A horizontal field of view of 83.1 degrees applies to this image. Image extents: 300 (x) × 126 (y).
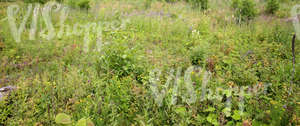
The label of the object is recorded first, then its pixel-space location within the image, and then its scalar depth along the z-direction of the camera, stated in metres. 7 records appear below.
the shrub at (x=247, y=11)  6.89
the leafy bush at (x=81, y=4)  8.66
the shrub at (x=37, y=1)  7.21
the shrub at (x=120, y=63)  3.38
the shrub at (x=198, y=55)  3.82
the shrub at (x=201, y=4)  8.30
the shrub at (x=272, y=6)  8.30
